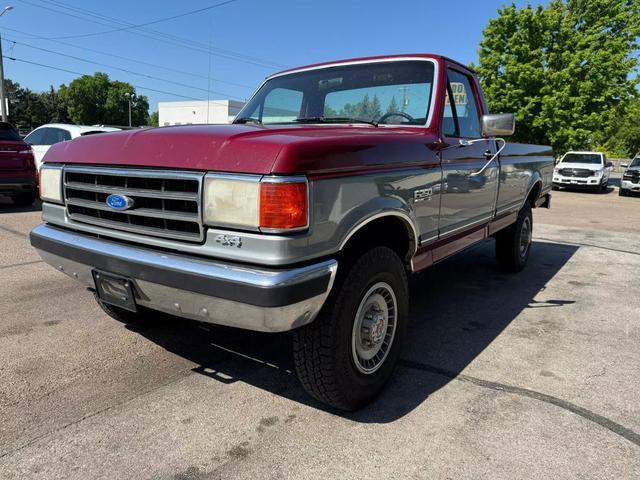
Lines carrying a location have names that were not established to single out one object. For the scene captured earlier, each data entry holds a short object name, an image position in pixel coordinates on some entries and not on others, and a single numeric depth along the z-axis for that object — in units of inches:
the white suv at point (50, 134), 385.8
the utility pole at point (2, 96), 888.2
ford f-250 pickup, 80.5
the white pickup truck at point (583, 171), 781.1
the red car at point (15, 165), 341.1
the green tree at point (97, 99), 2856.8
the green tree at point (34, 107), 2795.3
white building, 2470.5
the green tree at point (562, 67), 893.2
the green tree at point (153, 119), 3811.0
